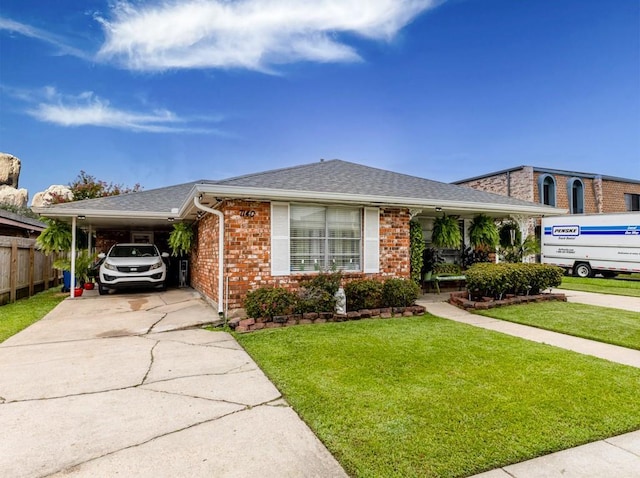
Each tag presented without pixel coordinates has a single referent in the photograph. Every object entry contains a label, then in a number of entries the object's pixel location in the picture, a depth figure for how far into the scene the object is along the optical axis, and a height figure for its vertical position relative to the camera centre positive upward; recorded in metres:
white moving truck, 14.60 +0.21
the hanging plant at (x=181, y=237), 10.25 +0.38
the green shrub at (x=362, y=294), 7.53 -0.96
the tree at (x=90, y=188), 22.70 +4.29
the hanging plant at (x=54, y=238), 10.27 +0.37
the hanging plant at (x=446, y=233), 9.94 +0.44
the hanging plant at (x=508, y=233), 11.44 +0.48
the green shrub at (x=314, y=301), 6.95 -1.04
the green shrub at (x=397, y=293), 7.73 -0.99
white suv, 10.35 -0.55
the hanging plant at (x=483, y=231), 10.52 +0.51
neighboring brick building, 18.98 +3.45
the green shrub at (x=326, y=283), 7.18 -0.69
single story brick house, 7.11 +0.78
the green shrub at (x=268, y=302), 6.53 -0.99
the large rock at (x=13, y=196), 42.78 +6.92
